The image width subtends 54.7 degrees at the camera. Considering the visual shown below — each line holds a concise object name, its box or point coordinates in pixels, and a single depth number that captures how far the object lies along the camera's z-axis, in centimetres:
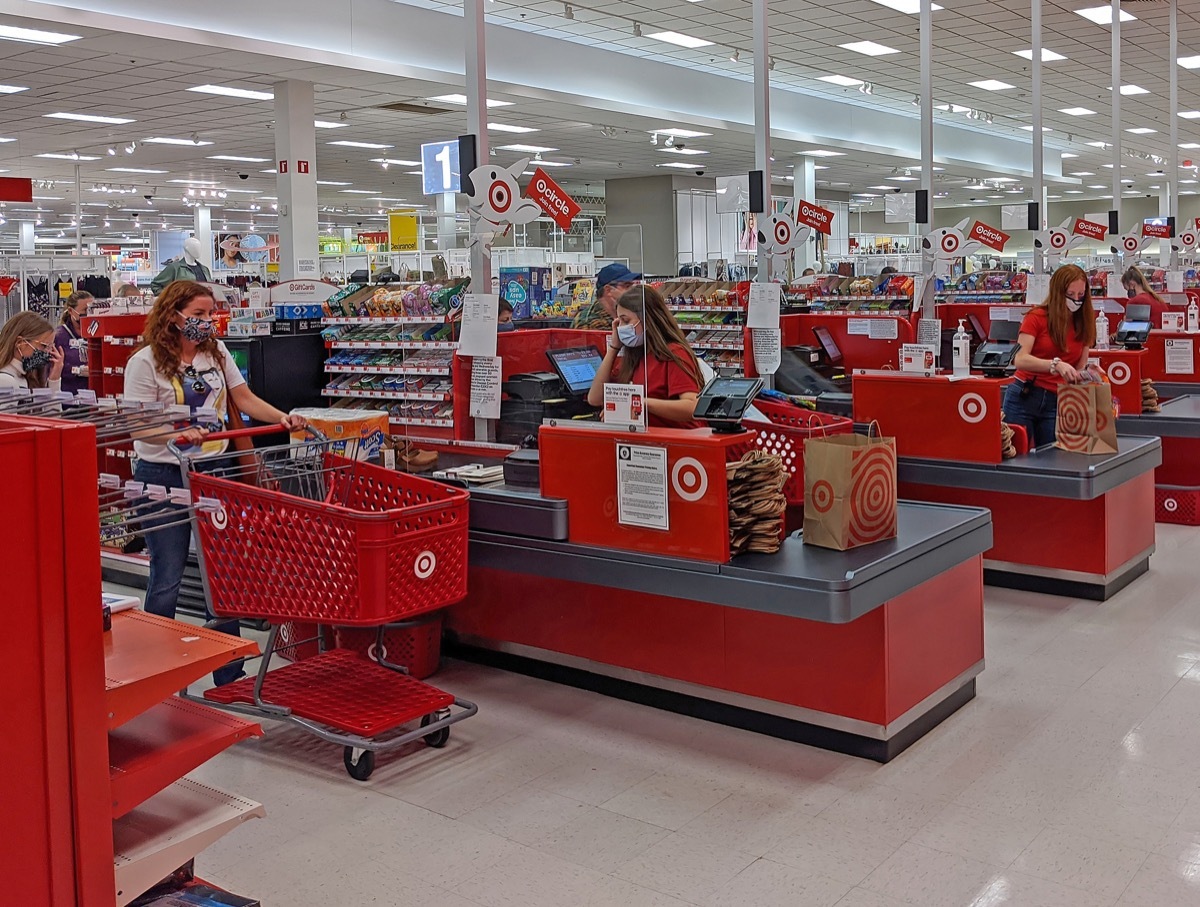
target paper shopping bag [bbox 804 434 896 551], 381
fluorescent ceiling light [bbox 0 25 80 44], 942
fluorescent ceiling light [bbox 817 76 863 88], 1605
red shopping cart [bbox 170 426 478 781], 350
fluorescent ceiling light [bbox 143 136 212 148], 1642
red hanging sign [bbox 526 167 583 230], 505
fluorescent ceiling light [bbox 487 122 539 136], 1523
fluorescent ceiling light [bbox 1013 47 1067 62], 1397
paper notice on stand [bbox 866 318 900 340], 842
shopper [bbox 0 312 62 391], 502
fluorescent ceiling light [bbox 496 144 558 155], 1789
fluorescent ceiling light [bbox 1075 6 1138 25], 1170
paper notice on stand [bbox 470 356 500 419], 509
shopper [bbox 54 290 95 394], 866
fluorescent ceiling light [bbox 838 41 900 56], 1352
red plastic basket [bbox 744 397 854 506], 505
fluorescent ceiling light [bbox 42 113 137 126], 1412
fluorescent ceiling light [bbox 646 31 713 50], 1308
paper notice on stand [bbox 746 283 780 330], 672
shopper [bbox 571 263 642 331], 430
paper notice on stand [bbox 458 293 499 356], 505
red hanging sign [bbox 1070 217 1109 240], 1108
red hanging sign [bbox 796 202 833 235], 761
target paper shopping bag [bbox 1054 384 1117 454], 567
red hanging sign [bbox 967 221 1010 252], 826
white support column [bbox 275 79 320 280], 1175
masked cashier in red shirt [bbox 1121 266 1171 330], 1008
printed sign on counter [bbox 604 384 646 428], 389
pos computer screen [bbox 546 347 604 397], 507
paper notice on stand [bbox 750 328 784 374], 676
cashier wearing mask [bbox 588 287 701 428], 412
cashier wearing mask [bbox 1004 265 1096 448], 621
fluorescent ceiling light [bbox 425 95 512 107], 1277
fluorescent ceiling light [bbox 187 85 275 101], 1224
